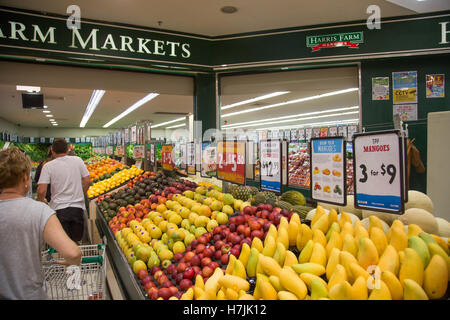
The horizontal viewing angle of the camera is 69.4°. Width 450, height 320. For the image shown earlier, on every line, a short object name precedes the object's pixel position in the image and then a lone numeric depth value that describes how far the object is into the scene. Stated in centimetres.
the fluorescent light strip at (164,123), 2014
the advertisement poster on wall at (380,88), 527
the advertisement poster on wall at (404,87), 514
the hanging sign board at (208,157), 400
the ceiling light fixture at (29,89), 973
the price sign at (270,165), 273
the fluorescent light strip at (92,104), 1152
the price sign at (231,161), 303
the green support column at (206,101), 614
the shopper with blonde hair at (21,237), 180
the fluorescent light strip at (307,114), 1410
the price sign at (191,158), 439
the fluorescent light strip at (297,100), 1032
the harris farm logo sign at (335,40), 534
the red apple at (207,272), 214
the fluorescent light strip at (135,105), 1190
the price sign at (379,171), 174
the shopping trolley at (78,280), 233
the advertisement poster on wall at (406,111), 512
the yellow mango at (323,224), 208
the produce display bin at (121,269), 241
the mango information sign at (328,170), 210
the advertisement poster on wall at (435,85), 502
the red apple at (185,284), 207
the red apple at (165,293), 201
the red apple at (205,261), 228
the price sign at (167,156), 548
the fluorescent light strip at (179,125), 2394
